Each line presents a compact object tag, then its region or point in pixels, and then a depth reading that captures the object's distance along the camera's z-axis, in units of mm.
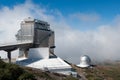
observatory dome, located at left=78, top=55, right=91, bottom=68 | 63150
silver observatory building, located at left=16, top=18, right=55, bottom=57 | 54230
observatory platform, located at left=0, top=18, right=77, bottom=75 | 49953
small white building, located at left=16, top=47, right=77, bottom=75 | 46527
